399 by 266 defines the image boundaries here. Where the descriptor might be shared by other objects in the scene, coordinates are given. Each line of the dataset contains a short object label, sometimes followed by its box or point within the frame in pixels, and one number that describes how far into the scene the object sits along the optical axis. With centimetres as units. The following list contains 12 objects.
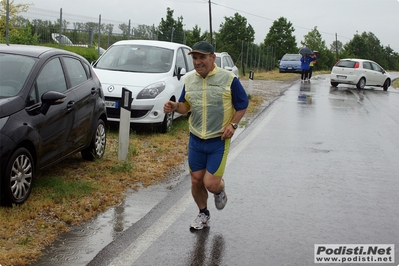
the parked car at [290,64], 4550
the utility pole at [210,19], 4723
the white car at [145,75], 1087
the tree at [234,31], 5688
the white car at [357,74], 2975
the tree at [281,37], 6800
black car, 587
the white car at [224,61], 1854
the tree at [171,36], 2987
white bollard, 849
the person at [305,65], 3295
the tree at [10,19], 1863
